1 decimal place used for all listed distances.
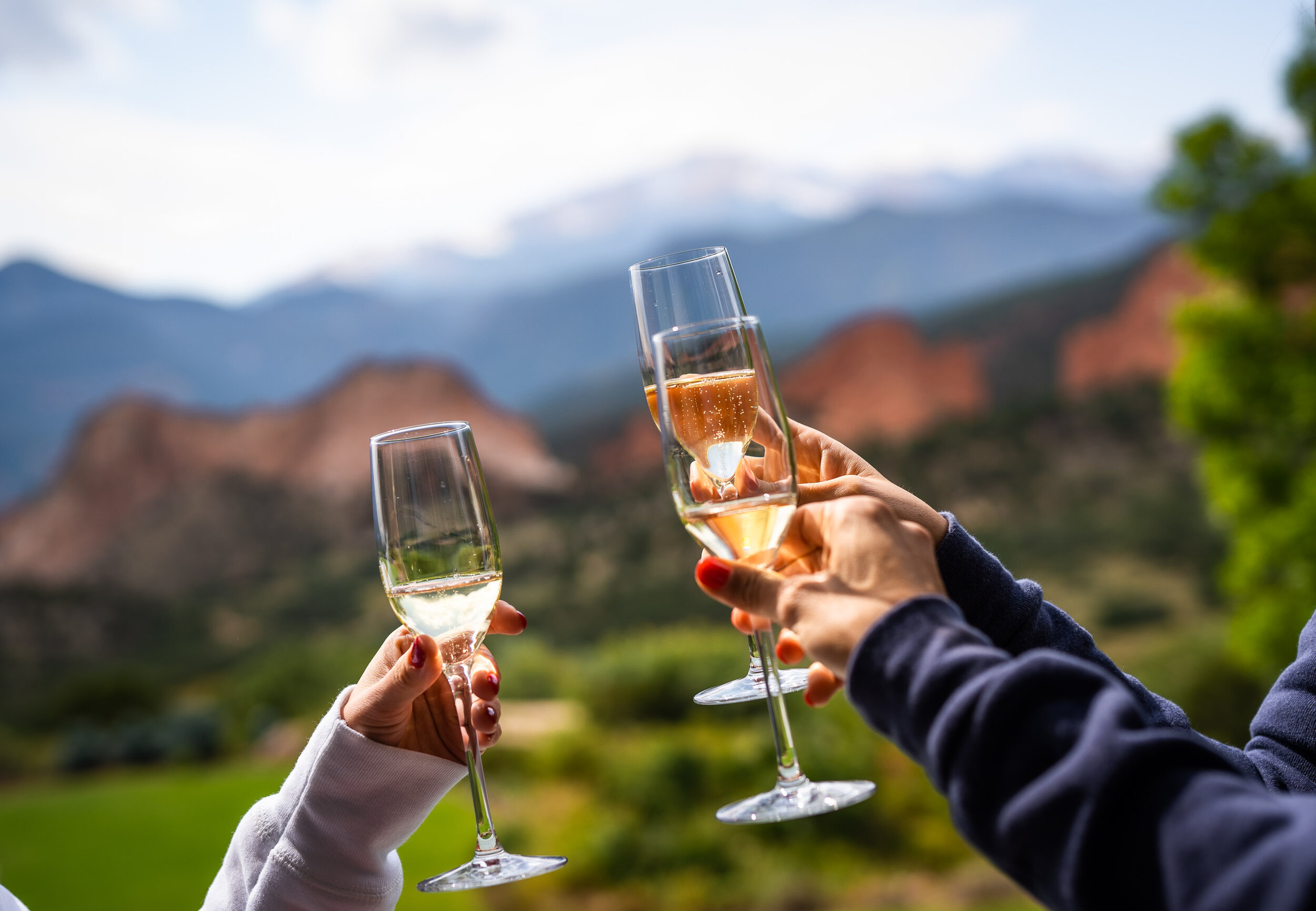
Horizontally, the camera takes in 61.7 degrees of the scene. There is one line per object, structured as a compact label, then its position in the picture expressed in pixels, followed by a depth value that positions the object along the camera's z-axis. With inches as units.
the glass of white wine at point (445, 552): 52.2
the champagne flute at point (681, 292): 64.6
